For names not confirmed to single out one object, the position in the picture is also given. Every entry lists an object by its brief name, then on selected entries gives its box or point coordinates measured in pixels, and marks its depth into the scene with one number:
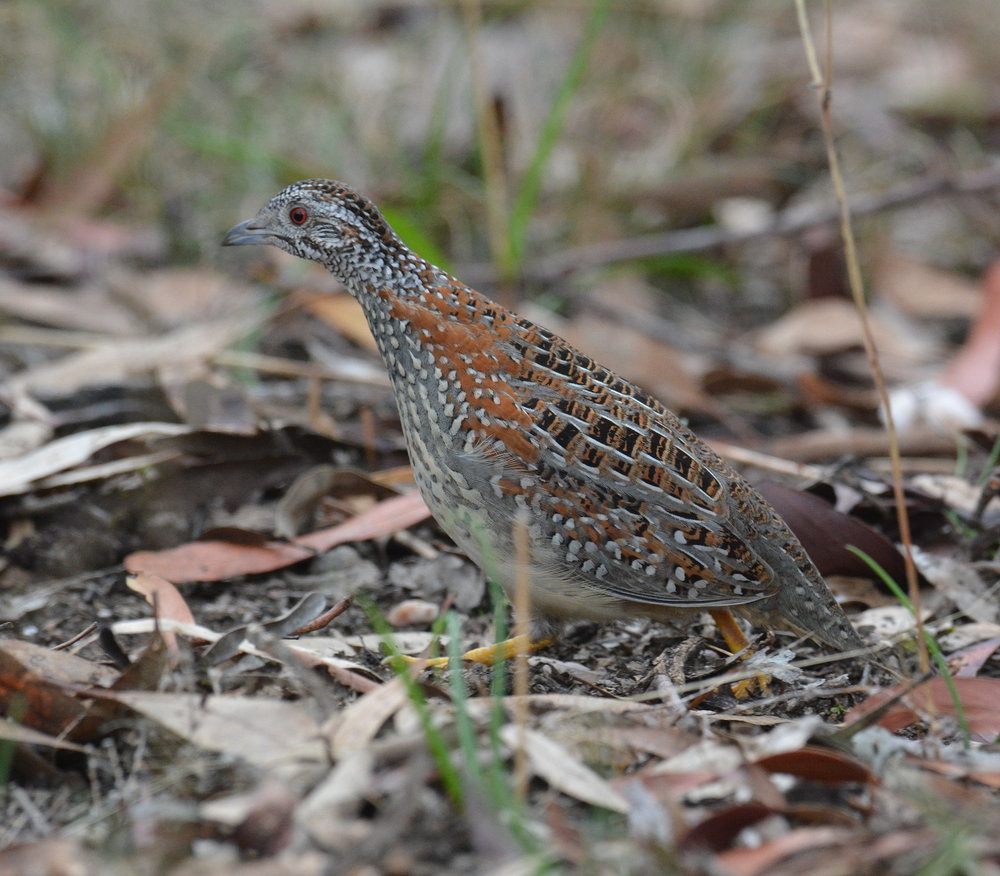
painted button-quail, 8.14
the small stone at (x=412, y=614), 9.55
